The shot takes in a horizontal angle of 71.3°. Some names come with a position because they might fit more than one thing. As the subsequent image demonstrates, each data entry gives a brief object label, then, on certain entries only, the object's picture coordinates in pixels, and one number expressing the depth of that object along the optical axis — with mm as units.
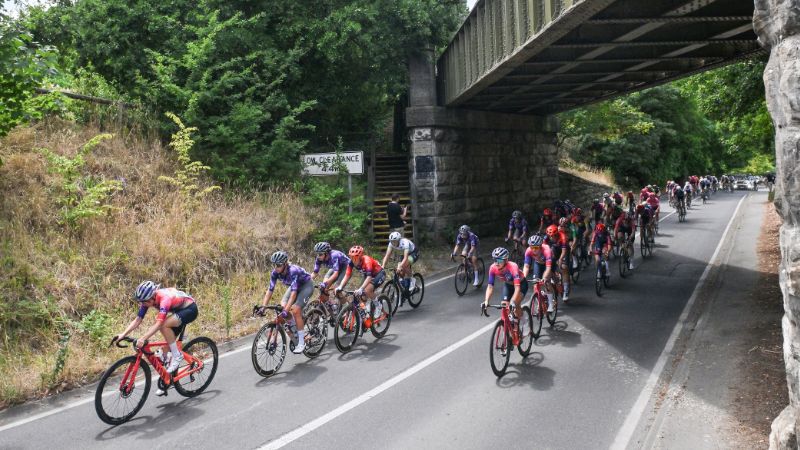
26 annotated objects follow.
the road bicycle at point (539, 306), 10250
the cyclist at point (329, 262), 9773
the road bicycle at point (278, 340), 8438
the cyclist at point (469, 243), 14164
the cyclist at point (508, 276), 8867
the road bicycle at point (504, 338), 8189
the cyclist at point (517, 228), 16078
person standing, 17344
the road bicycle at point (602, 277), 13375
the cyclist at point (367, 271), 10305
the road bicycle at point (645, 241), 18656
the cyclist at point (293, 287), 8812
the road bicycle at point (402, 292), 12258
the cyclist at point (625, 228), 15866
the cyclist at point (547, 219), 16781
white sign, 16234
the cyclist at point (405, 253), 12445
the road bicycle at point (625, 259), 15570
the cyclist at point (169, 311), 7184
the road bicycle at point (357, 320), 9773
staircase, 20188
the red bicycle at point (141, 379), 6871
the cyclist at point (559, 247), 12398
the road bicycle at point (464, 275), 14118
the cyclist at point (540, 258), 10216
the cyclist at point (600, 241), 13742
